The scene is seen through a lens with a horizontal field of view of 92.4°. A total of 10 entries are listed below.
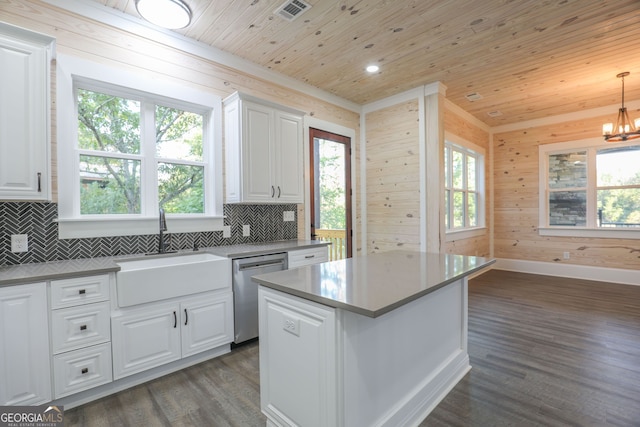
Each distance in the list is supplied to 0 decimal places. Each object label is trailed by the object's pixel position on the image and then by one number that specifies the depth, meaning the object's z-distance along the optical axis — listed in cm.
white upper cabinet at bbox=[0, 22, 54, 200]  190
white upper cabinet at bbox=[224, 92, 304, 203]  307
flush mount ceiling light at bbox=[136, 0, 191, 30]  231
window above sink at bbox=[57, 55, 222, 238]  238
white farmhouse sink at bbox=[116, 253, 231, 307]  213
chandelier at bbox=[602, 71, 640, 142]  399
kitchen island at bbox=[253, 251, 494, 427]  137
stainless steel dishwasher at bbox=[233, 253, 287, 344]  271
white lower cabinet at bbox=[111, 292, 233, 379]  212
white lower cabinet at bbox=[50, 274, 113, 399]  189
